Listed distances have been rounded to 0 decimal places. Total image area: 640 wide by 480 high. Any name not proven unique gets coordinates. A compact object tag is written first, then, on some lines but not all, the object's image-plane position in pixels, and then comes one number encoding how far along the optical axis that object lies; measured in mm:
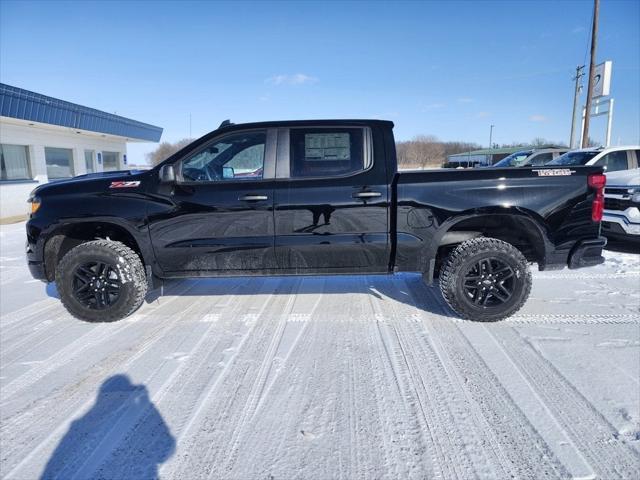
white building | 11875
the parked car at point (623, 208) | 6383
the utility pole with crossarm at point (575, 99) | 34550
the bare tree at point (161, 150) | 24758
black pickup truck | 3479
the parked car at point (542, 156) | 14643
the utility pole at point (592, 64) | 19078
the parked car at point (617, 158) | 8055
